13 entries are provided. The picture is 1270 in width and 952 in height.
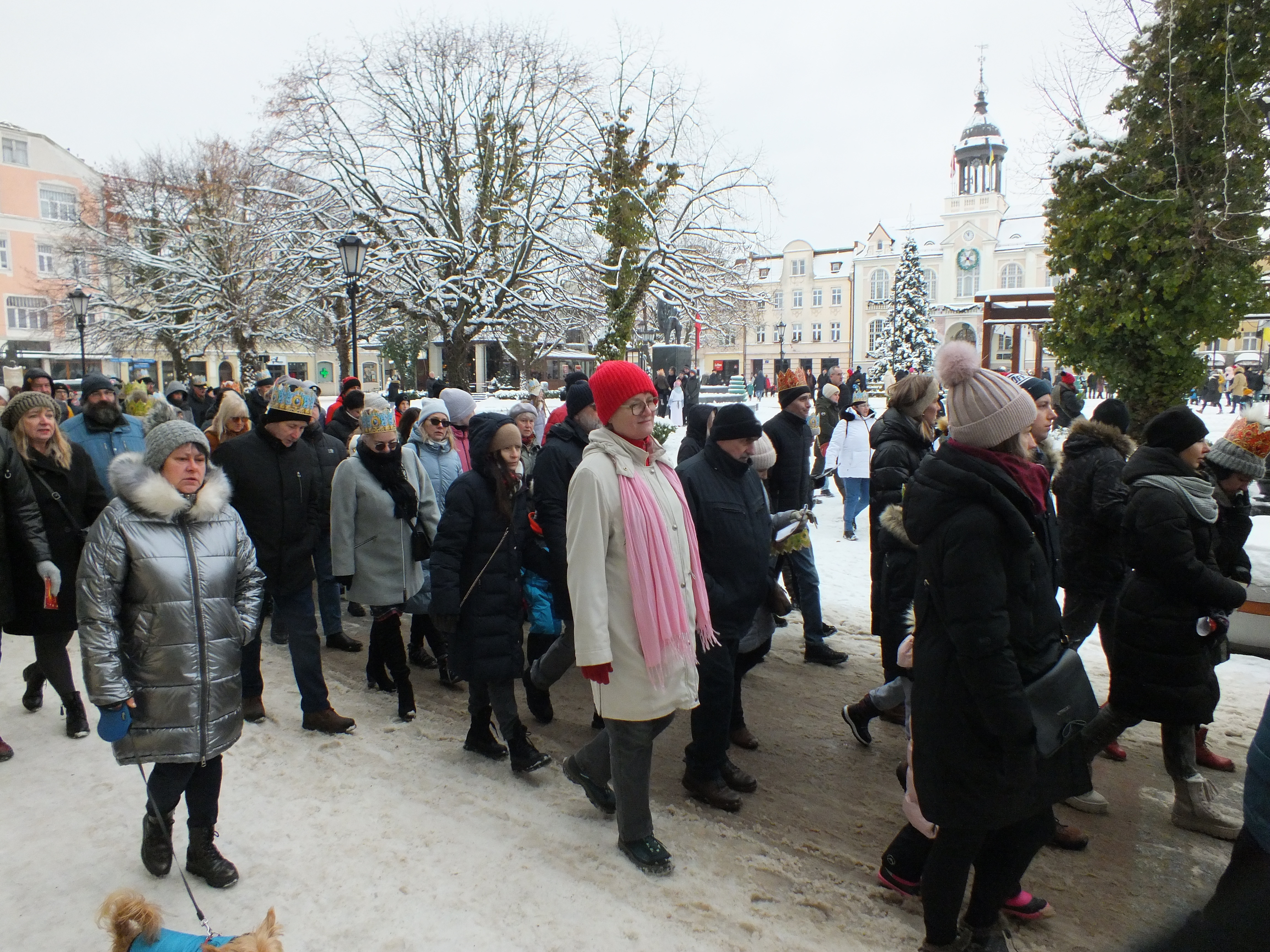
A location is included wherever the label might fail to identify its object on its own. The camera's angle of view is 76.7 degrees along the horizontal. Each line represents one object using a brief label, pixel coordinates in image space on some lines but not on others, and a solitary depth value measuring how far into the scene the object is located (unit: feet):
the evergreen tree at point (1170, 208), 33.63
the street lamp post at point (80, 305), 74.13
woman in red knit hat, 10.57
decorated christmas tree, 149.18
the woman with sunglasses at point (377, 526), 17.13
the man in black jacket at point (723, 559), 12.83
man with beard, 21.04
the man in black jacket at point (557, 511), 15.30
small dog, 7.02
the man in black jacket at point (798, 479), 19.60
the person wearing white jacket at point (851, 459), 33.53
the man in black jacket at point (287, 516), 15.38
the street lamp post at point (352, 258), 44.96
